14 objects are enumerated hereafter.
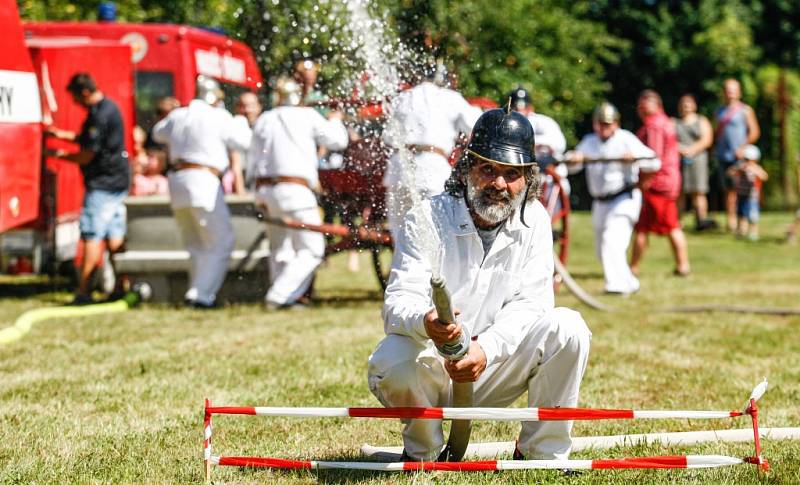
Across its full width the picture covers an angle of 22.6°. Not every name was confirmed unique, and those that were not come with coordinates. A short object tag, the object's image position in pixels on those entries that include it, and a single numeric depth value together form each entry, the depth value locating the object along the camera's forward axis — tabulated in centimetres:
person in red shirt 2305
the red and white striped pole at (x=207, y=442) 723
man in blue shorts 1937
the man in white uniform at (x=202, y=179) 1892
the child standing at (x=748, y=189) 3173
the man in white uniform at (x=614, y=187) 2103
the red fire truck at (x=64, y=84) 1683
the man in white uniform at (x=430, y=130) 1467
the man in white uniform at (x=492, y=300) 764
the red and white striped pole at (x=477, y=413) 710
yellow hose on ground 1544
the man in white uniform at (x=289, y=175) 1832
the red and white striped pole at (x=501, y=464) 729
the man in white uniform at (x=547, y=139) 1922
